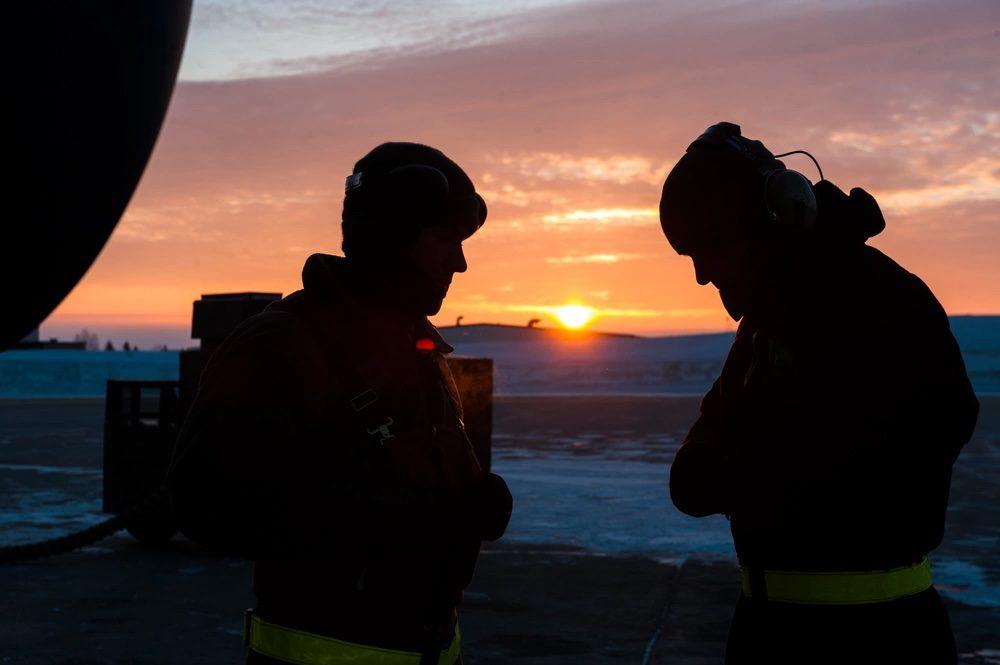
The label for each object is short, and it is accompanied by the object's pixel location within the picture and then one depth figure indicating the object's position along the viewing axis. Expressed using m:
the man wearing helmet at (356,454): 2.02
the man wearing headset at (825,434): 2.36
